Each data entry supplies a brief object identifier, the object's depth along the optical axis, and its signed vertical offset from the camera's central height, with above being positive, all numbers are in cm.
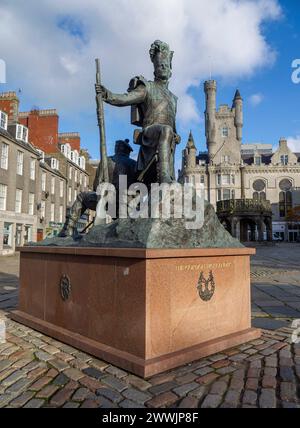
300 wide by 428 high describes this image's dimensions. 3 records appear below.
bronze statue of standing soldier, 468 +194
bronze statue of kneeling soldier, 556 +96
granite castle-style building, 6028 +1252
